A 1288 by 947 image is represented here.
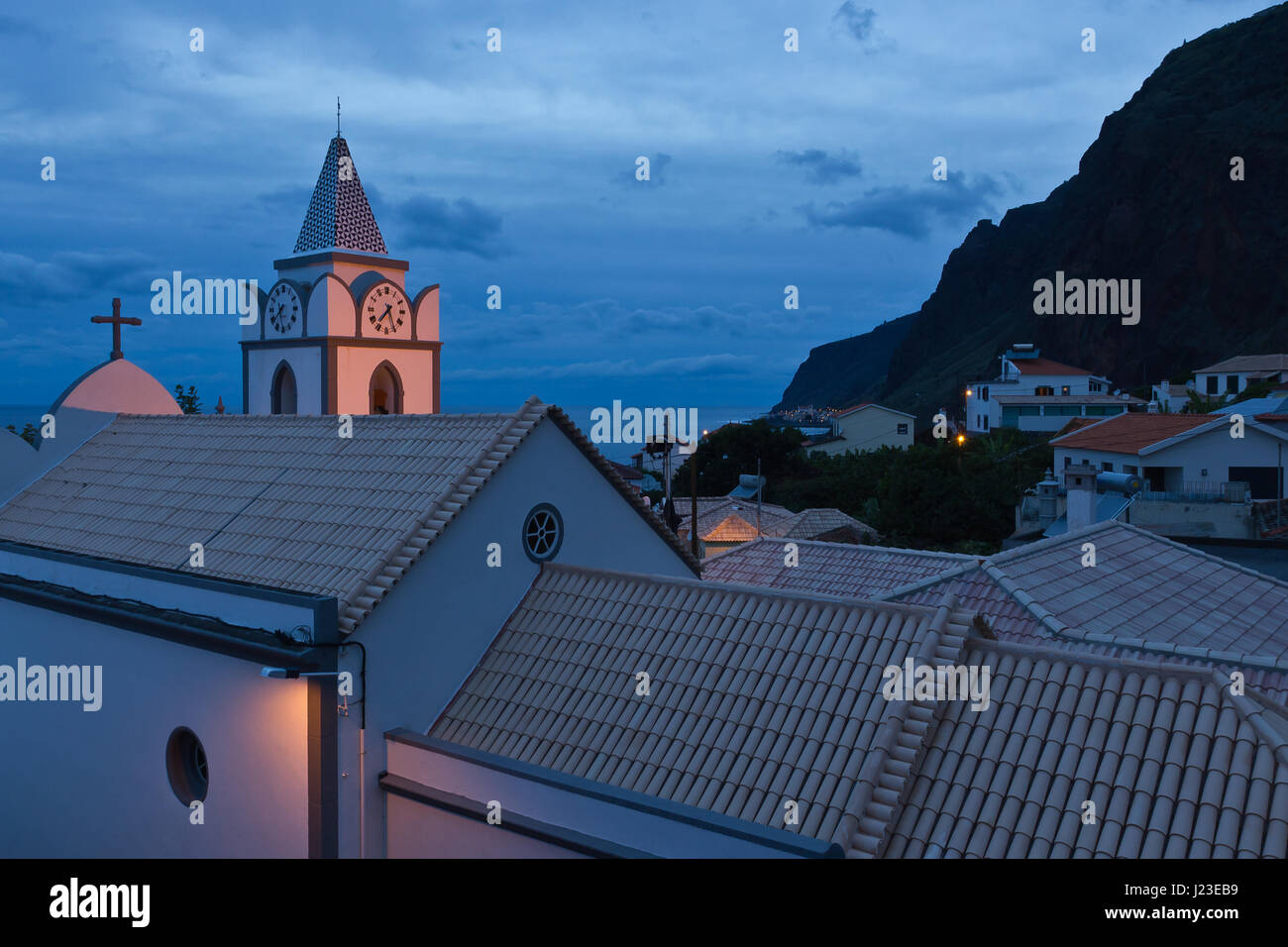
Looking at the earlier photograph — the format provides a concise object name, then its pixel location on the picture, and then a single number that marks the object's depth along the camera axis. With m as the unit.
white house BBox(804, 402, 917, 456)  83.50
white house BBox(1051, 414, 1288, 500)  41.41
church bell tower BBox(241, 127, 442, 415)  17.61
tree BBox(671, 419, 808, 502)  68.94
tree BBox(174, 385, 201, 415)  35.56
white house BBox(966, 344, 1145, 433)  74.88
